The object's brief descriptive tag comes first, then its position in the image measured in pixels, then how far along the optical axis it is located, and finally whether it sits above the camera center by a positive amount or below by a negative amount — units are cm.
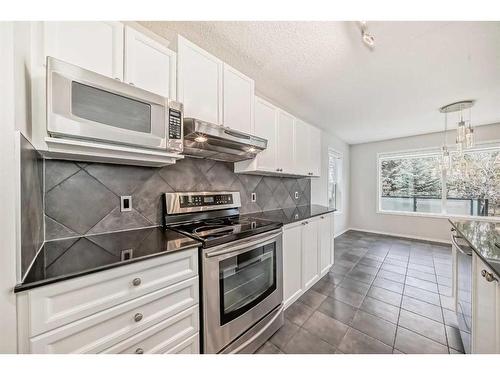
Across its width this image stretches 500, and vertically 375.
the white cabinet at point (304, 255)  189 -79
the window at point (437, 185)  369 +1
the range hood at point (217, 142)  135 +37
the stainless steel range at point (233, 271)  119 -62
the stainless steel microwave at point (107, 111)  87 +41
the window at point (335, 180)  457 +15
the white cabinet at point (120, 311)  72 -57
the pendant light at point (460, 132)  234 +67
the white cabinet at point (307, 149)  262 +55
